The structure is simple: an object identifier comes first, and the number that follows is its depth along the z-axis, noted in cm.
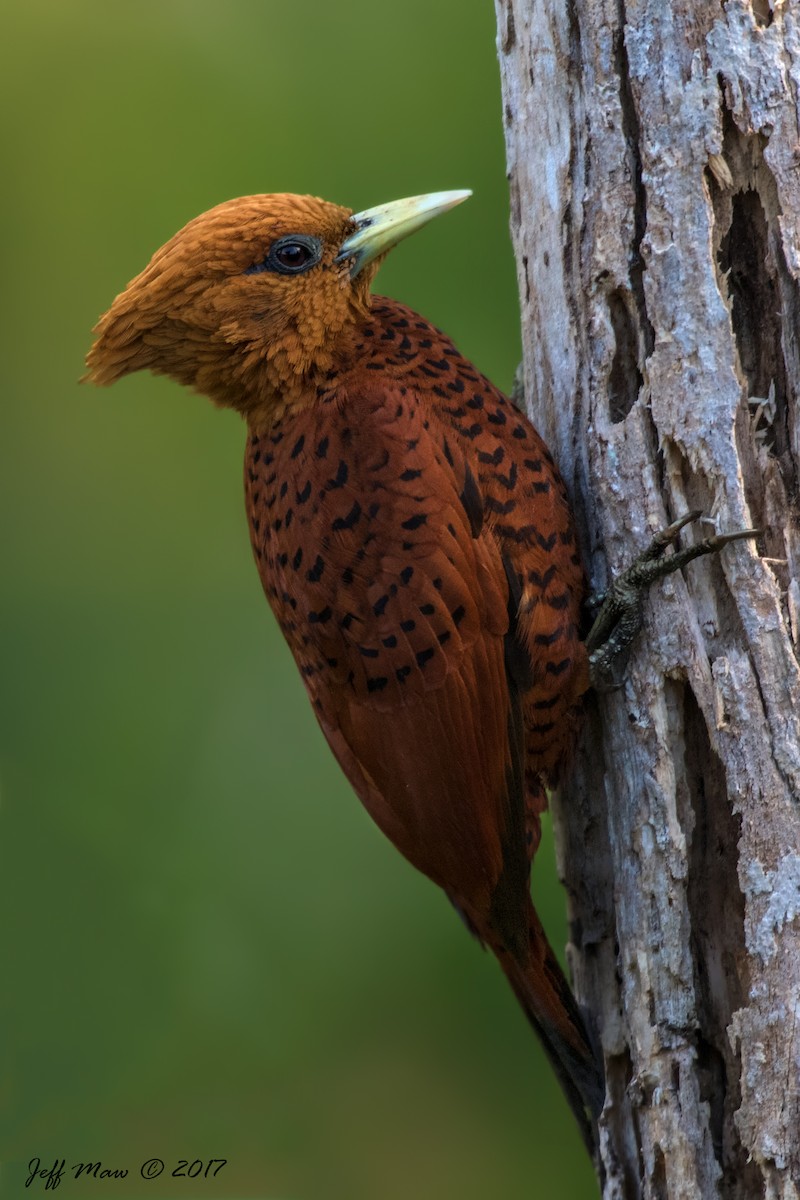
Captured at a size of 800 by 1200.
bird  550
